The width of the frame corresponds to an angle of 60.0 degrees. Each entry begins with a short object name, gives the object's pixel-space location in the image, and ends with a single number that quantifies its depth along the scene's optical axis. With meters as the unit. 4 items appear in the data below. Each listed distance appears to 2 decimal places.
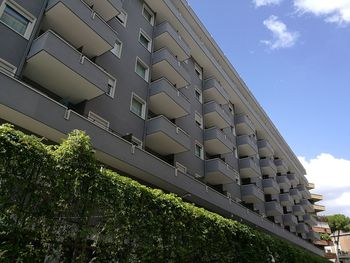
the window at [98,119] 15.50
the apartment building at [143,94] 13.16
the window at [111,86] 17.42
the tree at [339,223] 71.06
